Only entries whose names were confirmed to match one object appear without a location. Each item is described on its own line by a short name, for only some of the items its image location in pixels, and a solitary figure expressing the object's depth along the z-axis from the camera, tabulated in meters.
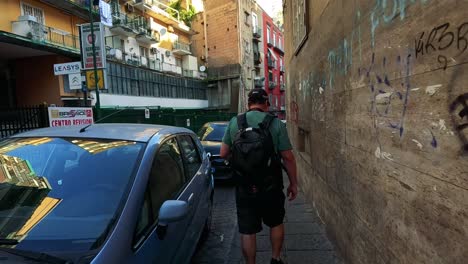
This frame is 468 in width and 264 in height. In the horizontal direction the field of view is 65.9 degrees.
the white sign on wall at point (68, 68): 14.69
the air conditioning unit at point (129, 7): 31.95
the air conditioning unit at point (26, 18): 19.94
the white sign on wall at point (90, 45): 14.97
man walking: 3.33
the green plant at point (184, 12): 41.34
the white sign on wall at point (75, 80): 15.44
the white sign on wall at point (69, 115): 10.38
